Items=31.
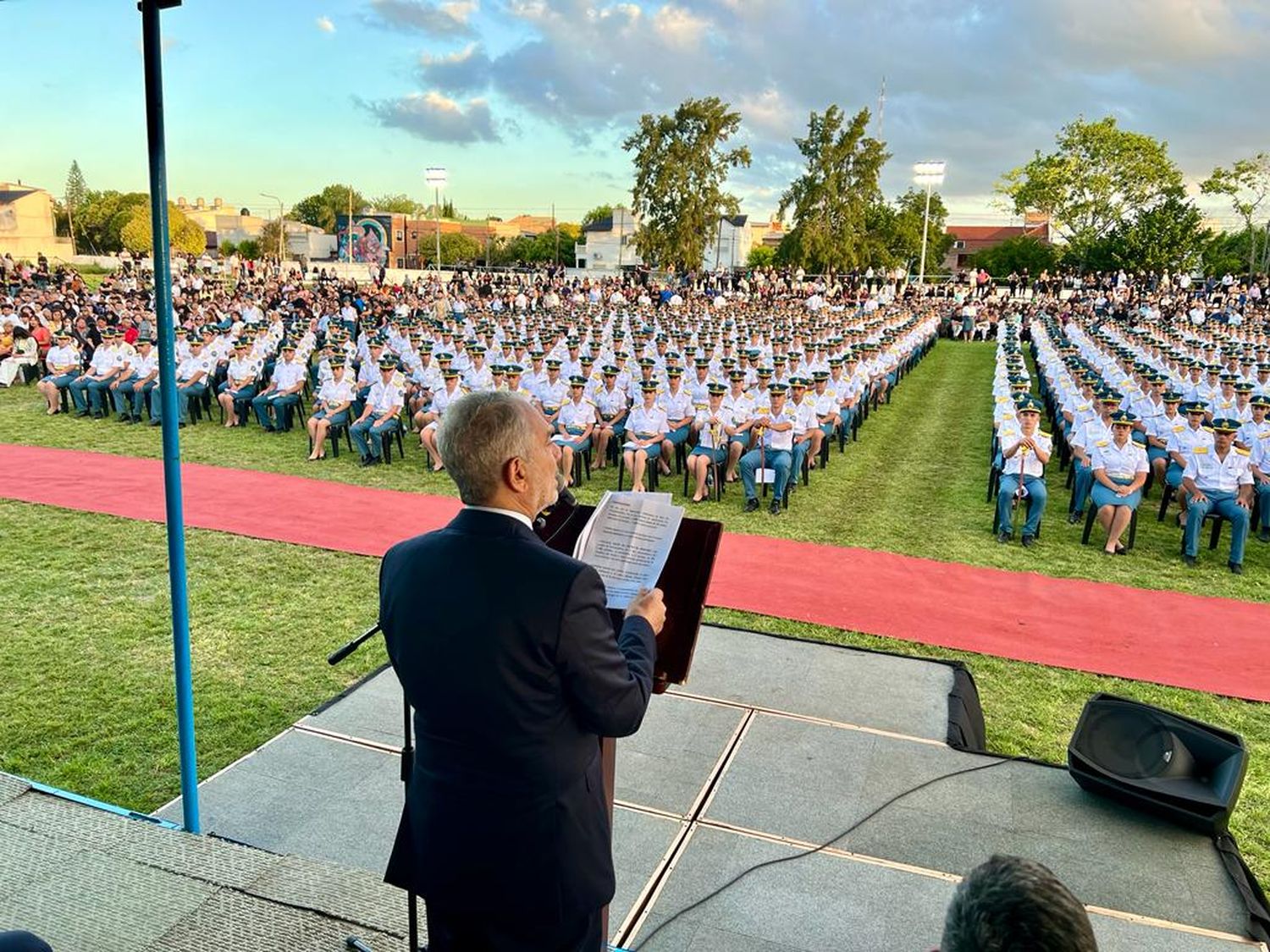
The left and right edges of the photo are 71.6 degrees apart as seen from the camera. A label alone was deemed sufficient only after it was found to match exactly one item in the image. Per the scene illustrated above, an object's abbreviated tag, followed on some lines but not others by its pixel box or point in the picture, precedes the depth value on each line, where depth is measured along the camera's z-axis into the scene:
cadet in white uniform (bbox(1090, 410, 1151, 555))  8.46
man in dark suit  1.79
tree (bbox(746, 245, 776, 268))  88.76
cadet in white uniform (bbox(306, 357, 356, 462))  11.74
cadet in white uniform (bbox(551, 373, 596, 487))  10.64
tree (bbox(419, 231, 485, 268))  88.69
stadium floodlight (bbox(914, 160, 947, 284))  42.97
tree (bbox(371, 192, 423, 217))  119.94
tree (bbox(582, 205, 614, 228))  104.44
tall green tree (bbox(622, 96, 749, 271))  41.59
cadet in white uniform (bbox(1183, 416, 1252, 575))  8.16
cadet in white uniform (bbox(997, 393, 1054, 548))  8.67
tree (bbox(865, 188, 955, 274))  47.50
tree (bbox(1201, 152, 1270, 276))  46.00
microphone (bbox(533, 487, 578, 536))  2.33
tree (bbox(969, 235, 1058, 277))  60.62
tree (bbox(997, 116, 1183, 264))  47.69
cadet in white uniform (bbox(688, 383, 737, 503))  10.19
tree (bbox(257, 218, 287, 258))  74.69
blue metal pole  2.83
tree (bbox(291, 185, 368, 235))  105.00
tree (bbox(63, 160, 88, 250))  62.44
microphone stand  2.29
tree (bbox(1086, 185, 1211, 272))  39.62
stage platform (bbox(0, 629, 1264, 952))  2.99
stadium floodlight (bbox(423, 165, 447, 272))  46.33
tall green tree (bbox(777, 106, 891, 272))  43.06
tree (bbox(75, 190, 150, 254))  65.25
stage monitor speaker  3.69
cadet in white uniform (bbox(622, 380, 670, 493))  10.41
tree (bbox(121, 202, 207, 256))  53.25
